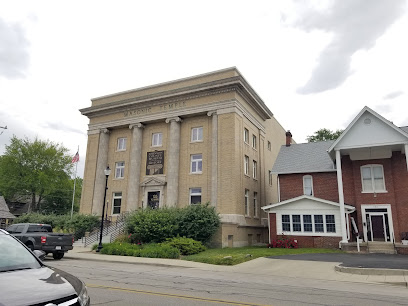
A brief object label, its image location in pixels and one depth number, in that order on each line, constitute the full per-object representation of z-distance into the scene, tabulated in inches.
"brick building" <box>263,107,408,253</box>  948.6
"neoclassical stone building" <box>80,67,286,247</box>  1137.4
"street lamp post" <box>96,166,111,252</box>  848.7
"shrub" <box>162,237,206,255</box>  818.5
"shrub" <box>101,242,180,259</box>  749.9
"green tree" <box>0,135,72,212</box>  2193.7
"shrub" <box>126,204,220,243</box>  935.0
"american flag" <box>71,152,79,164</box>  1602.2
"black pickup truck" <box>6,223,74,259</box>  665.0
